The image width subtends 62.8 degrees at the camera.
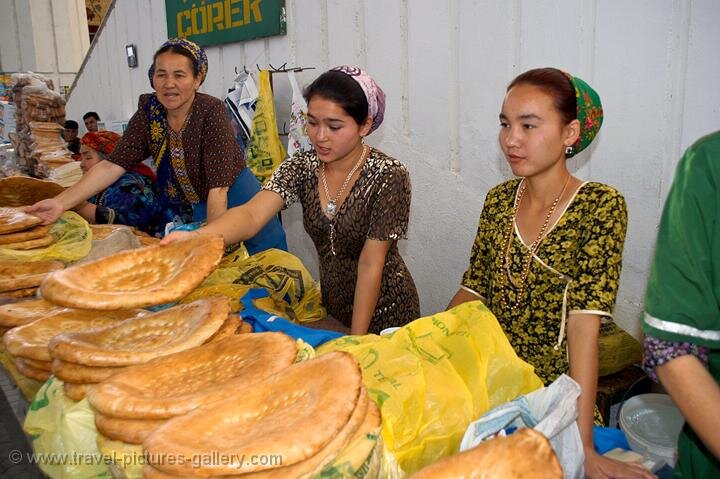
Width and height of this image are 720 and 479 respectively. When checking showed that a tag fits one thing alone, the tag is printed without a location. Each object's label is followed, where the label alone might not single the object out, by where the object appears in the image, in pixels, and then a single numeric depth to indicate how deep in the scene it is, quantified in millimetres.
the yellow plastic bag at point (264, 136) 4250
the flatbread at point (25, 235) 2174
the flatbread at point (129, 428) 985
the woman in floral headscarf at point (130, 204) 3303
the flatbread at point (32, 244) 2186
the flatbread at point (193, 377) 1009
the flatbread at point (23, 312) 1722
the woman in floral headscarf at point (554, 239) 1653
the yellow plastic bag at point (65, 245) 2154
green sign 4602
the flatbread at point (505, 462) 806
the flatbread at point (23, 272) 2008
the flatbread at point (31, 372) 1476
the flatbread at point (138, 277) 1302
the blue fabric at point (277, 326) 1472
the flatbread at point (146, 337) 1198
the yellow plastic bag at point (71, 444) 1120
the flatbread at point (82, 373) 1190
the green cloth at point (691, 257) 997
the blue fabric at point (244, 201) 3049
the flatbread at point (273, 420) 835
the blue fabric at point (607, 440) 1451
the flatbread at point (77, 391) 1187
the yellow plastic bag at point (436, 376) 1114
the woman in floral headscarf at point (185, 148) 2832
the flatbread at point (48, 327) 1448
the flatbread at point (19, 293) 2013
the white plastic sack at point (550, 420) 1058
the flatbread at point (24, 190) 2836
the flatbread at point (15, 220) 2195
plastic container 1957
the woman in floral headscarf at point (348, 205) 2148
